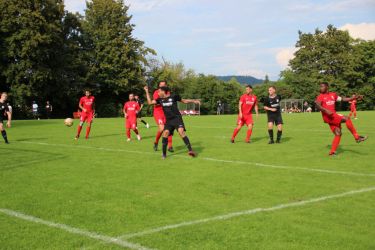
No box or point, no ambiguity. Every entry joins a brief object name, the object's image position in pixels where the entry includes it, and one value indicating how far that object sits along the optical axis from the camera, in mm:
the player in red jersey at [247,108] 16844
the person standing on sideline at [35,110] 49500
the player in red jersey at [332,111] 12539
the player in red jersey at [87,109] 19236
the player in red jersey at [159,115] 15768
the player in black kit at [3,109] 17462
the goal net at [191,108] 65412
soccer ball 23723
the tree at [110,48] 59656
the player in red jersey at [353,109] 34812
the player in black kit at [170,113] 12672
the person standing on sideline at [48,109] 50806
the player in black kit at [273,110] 16656
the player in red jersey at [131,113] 18336
